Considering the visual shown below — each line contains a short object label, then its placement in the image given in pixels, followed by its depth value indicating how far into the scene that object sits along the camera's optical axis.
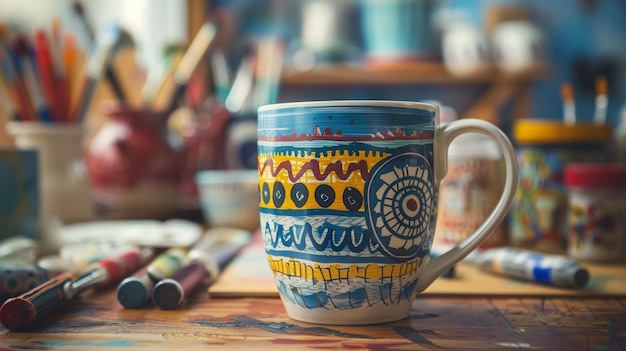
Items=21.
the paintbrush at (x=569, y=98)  0.71
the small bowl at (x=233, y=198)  0.83
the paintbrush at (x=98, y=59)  0.75
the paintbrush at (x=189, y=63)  0.90
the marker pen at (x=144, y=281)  0.43
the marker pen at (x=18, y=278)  0.43
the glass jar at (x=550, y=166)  0.69
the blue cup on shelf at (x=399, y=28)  1.21
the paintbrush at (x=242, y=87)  1.01
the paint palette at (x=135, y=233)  0.64
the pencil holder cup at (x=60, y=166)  0.70
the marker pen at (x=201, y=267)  0.43
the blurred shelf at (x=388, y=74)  1.23
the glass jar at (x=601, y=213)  0.61
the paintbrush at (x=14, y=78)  0.68
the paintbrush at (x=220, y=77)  1.03
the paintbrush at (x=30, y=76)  0.68
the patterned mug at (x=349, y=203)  0.37
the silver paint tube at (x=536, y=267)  0.49
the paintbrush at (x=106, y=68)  0.79
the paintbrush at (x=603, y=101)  0.71
